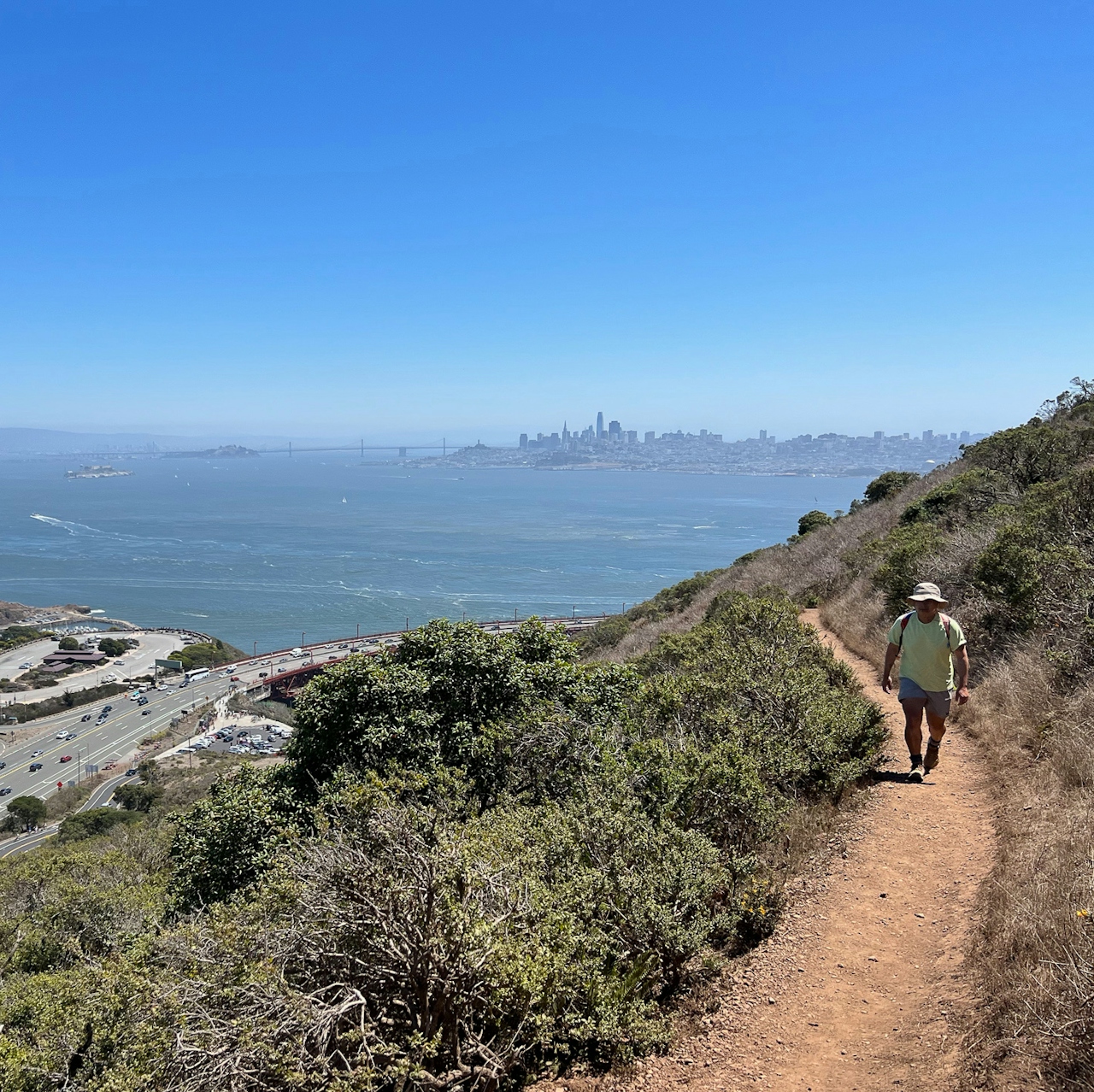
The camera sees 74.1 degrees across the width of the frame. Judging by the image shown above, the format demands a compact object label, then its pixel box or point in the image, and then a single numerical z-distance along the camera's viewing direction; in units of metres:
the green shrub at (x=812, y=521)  27.19
